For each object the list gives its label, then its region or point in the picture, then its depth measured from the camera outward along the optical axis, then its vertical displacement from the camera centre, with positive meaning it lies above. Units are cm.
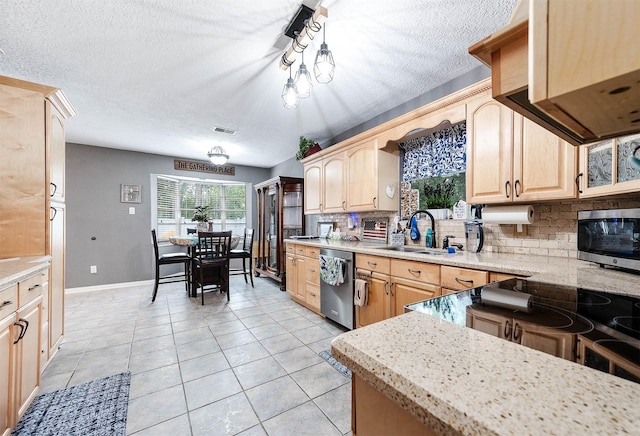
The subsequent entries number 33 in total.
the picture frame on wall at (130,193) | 482 +42
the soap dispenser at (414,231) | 282 -15
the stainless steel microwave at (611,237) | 127 -10
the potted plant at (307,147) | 411 +110
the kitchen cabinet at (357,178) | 301 +49
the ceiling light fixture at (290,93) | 214 +101
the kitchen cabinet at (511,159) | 170 +41
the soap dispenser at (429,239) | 266 -22
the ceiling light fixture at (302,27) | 161 +123
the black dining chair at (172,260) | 388 -67
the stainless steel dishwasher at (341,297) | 270 -87
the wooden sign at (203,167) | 539 +106
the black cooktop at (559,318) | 52 -27
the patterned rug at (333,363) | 203 -119
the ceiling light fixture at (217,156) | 416 +96
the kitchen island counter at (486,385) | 33 -26
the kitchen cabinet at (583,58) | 31 +20
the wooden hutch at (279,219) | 461 -4
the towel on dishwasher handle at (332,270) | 276 -57
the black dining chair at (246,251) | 455 -62
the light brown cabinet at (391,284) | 203 -56
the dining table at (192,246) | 401 -45
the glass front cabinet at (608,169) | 128 +26
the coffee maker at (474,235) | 225 -16
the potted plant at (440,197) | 261 +20
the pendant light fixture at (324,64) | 177 +104
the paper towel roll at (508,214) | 192 +3
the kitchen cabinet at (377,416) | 48 -40
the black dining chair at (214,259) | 384 -64
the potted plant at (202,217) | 463 -1
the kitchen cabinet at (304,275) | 330 -78
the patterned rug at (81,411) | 150 -120
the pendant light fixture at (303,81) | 196 +102
